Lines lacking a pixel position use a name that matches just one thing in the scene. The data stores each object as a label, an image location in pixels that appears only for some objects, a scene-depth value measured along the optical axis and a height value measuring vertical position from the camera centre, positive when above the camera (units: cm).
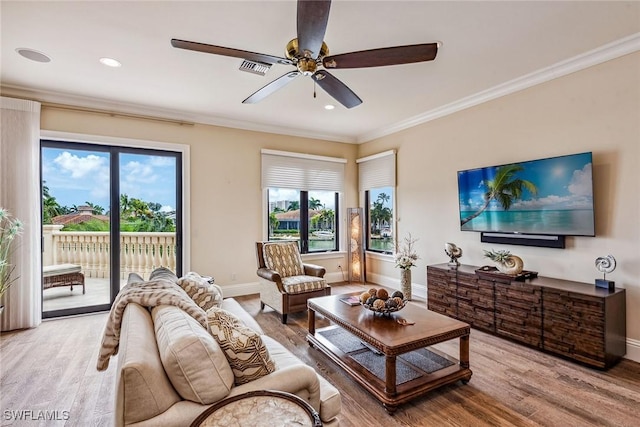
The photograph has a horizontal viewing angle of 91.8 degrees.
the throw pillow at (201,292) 246 -60
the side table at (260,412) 113 -74
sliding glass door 388 +0
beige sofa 109 -62
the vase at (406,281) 451 -95
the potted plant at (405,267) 448 -75
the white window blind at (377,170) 517 +80
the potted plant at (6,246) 331 -27
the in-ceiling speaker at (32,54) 274 +151
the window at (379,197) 525 +34
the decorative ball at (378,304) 245 -70
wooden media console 252 -93
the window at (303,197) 517 +35
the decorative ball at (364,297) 260 -68
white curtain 344 +30
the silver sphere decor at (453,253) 388 -48
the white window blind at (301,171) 508 +79
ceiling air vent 261 +130
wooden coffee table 206 -115
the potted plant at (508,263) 318 -51
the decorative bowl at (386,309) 246 -74
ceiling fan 179 +110
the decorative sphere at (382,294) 257 -65
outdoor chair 386 -70
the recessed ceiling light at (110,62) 291 +151
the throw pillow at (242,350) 138 -60
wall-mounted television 289 +18
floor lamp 561 -54
